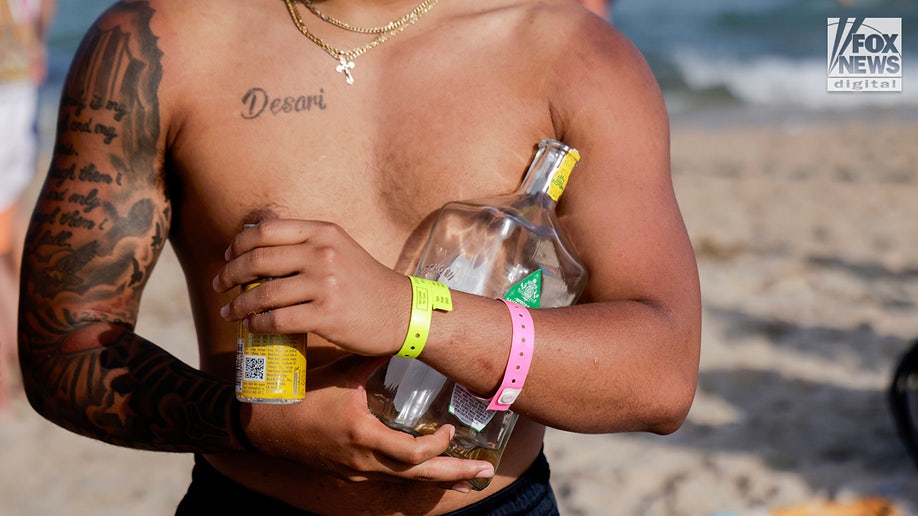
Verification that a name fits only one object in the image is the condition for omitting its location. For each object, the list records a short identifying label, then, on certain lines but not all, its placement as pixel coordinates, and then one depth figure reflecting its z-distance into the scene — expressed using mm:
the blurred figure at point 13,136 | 5566
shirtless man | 1761
